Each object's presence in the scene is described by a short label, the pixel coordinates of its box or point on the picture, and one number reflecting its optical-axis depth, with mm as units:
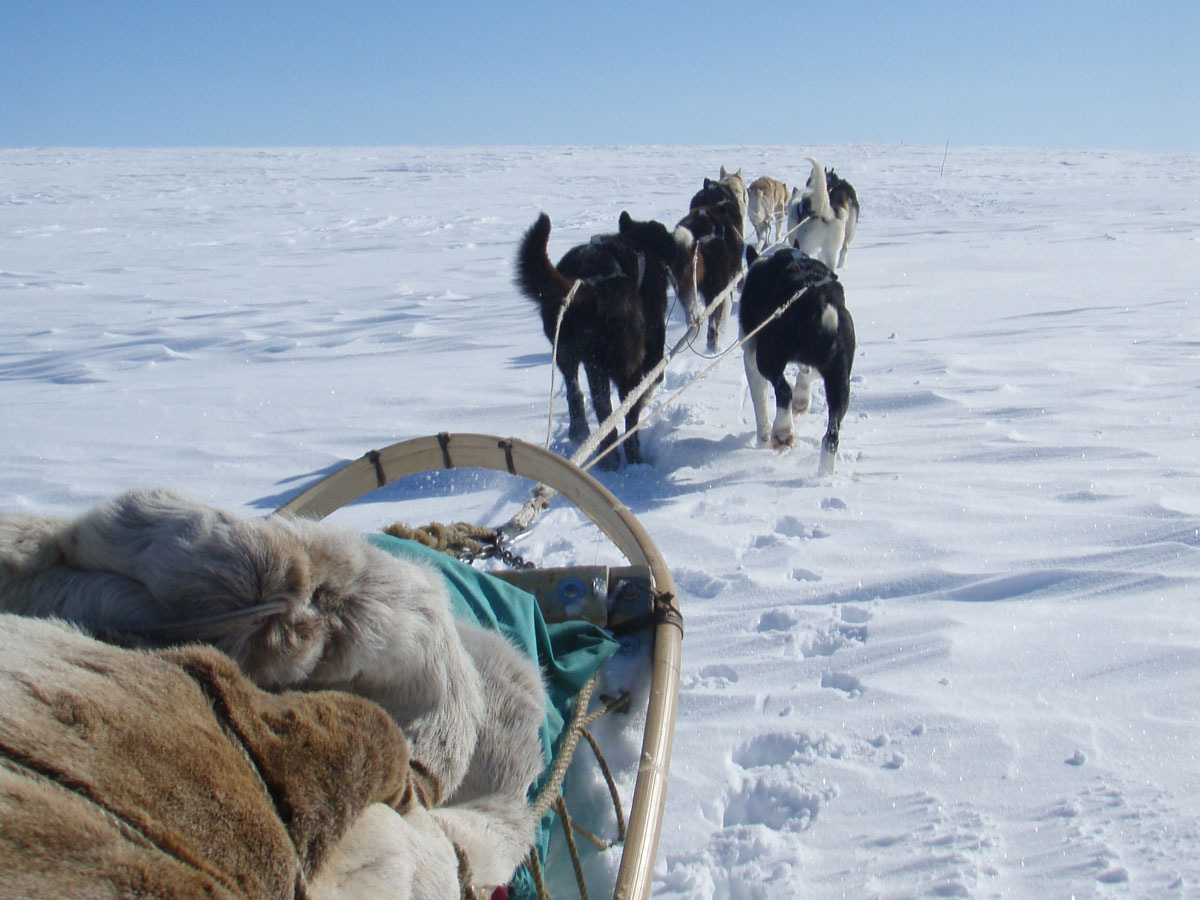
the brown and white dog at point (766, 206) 11680
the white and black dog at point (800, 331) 4207
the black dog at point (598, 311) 4297
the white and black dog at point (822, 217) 8805
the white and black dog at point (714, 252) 6723
